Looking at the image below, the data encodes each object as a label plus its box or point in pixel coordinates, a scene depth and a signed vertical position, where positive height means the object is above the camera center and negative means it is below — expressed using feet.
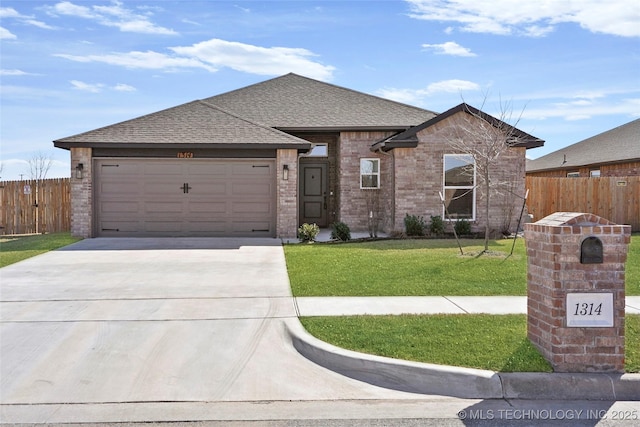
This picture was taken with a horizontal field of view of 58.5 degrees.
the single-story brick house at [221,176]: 53.67 +2.21
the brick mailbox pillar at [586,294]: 17.03 -2.90
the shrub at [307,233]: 50.72 -3.05
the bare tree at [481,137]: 52.95 +5.80
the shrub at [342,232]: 51.26 -2.99
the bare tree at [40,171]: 117.23 +5.95
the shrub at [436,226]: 54.75 -2.65
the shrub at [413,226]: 54.44 -2.63
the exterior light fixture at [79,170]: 53.36 +2.72
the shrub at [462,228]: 54.75 -2.85
